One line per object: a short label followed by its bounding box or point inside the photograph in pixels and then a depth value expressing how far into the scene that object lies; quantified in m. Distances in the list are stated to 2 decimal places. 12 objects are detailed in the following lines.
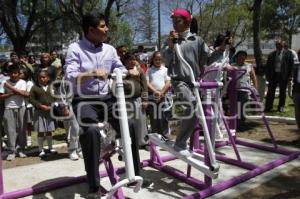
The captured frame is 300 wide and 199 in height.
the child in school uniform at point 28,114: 4.43
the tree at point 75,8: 11.21
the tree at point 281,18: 25.00
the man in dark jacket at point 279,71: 6.57
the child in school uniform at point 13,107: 4.23
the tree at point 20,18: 15.19
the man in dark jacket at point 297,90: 4.24
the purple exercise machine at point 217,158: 2.98
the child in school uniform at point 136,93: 4.11
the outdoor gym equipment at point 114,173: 2.53
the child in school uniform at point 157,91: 4.50
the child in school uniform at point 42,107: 4.21
